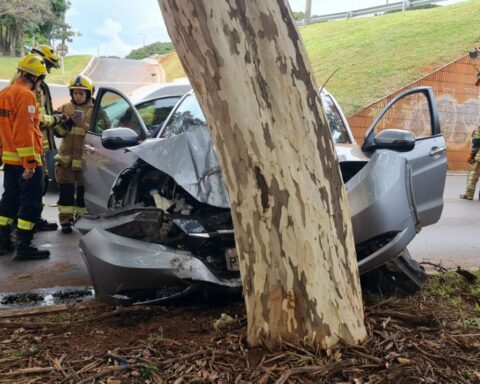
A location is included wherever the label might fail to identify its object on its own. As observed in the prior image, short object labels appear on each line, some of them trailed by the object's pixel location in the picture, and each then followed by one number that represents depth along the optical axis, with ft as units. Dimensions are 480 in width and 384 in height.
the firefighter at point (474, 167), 31.89
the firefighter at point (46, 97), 19.66
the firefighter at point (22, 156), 16.51
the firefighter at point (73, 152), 21.15
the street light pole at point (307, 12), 120.37
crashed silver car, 10.05
